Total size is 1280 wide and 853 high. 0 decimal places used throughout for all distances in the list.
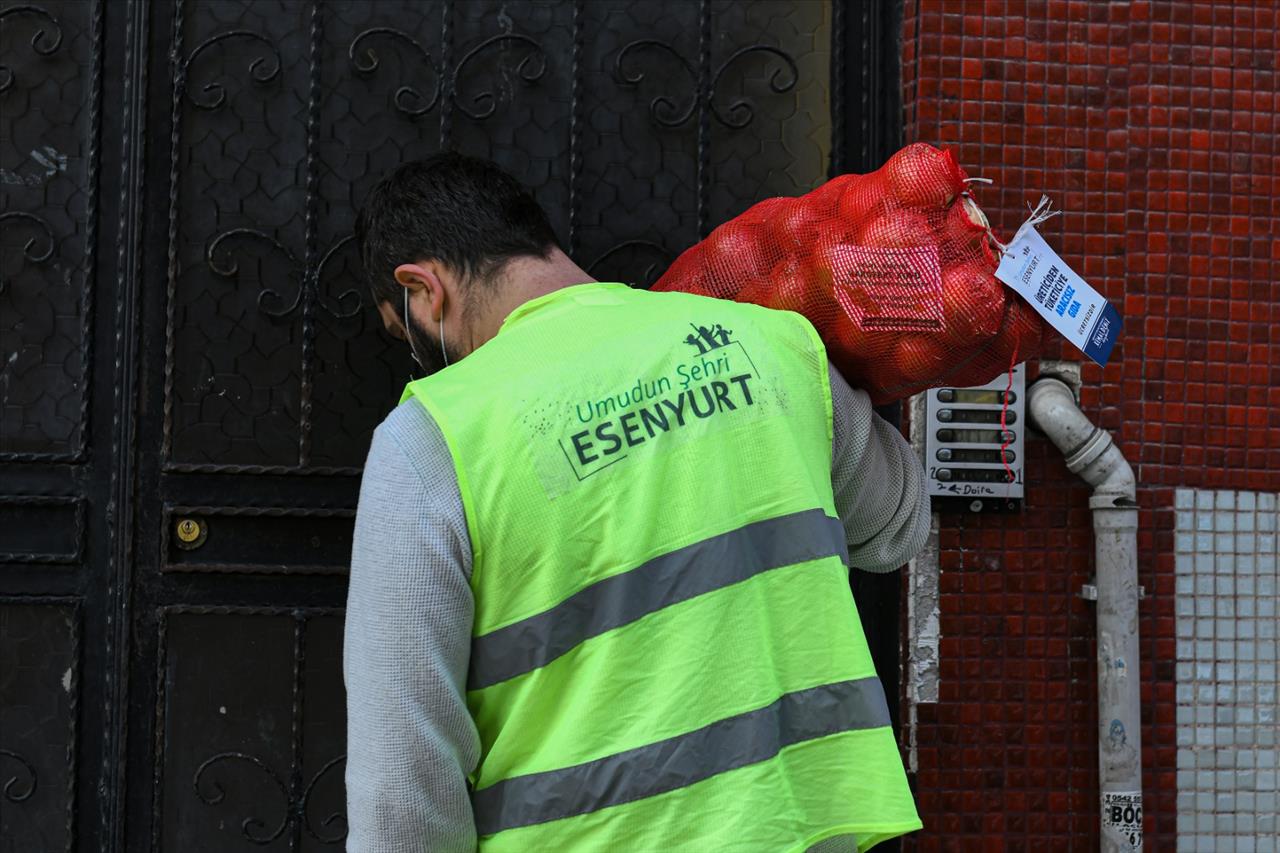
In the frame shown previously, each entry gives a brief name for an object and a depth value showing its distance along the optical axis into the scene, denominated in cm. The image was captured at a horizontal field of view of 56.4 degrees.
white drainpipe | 286
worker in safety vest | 156
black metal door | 297
